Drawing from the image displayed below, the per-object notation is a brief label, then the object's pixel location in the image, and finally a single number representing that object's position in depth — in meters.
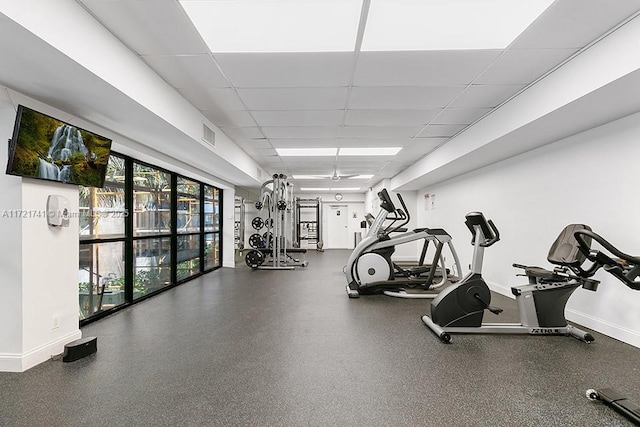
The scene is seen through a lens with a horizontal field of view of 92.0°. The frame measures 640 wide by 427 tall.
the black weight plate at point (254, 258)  7.45
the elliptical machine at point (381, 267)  4.79
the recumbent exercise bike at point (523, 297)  2.97
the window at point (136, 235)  3.85
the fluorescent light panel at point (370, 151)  5.76
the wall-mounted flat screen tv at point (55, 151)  2.18
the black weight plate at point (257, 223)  8.51
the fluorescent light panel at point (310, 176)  8.89
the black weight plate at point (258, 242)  8.16
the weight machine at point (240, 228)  8.38
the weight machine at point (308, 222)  12.85
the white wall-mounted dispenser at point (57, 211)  2.55
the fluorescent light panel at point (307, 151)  5.75
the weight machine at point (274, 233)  7.44
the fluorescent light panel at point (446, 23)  1.99
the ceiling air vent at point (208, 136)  3.91
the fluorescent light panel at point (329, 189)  11.68
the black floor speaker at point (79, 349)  2.54
